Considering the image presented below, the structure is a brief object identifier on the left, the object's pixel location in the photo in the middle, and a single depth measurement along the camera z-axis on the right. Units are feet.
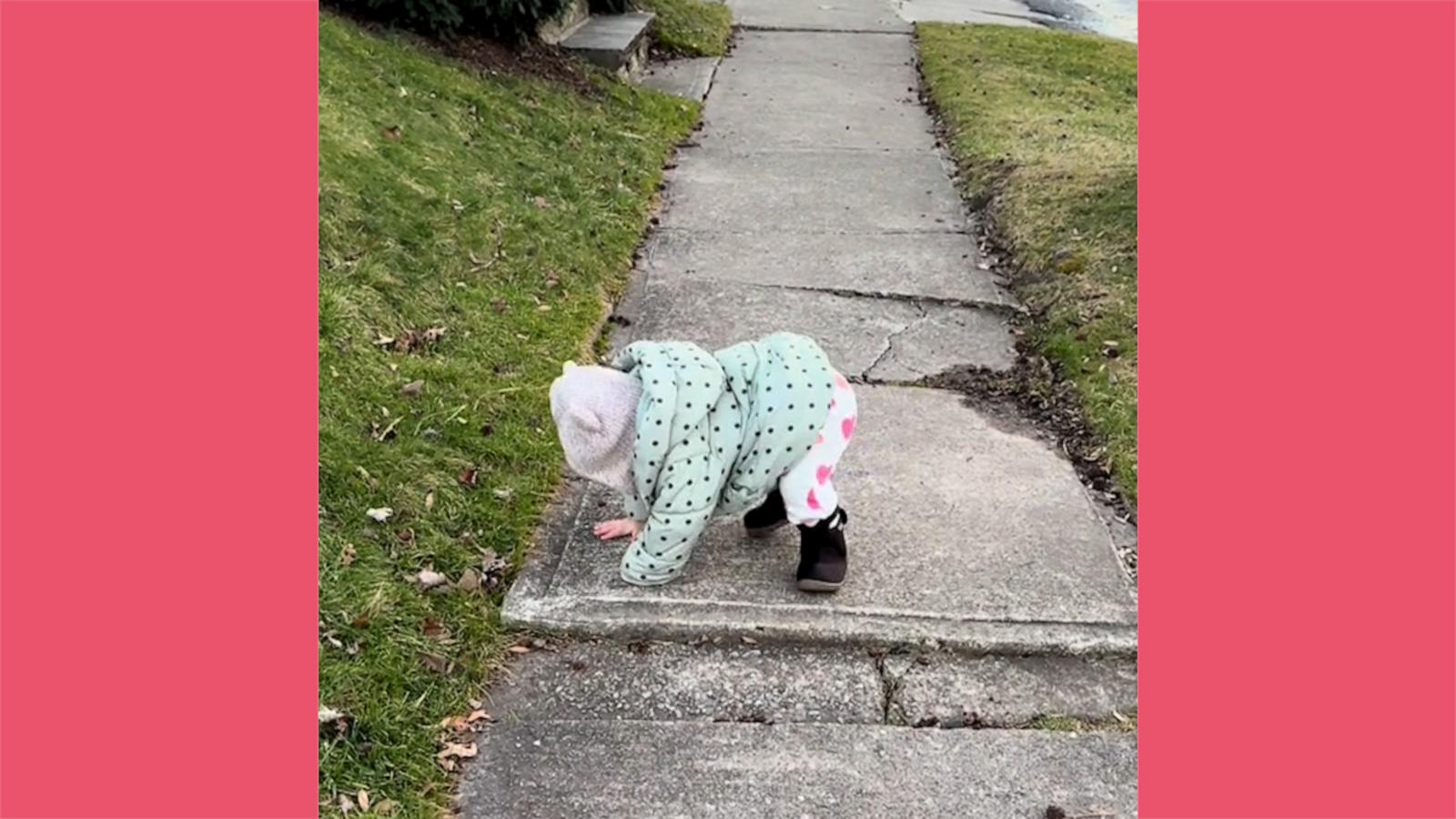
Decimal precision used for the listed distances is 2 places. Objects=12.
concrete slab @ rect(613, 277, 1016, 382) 15.35
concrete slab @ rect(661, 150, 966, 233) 20.49
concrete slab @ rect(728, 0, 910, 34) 40.14
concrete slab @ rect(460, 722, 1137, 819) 8.30
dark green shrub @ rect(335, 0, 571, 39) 24.29
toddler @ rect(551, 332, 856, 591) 9.45
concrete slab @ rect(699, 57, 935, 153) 26.05
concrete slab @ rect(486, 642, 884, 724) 9.23
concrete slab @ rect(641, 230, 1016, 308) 17.72
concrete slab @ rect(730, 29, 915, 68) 34.71
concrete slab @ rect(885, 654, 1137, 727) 9.31
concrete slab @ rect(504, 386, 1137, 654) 10.02
